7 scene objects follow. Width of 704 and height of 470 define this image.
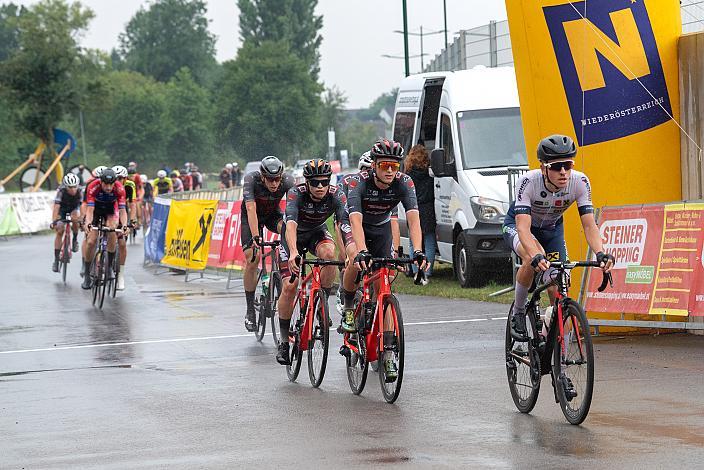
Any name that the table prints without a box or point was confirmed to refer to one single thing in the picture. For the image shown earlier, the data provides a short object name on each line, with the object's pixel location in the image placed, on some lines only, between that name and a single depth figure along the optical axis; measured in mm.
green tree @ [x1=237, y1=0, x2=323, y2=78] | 136875
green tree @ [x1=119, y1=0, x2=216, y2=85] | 160625
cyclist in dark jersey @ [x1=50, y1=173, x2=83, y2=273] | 24266
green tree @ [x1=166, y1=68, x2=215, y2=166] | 140000
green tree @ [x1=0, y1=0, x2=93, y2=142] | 70125
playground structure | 62656
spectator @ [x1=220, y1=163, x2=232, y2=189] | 55031
